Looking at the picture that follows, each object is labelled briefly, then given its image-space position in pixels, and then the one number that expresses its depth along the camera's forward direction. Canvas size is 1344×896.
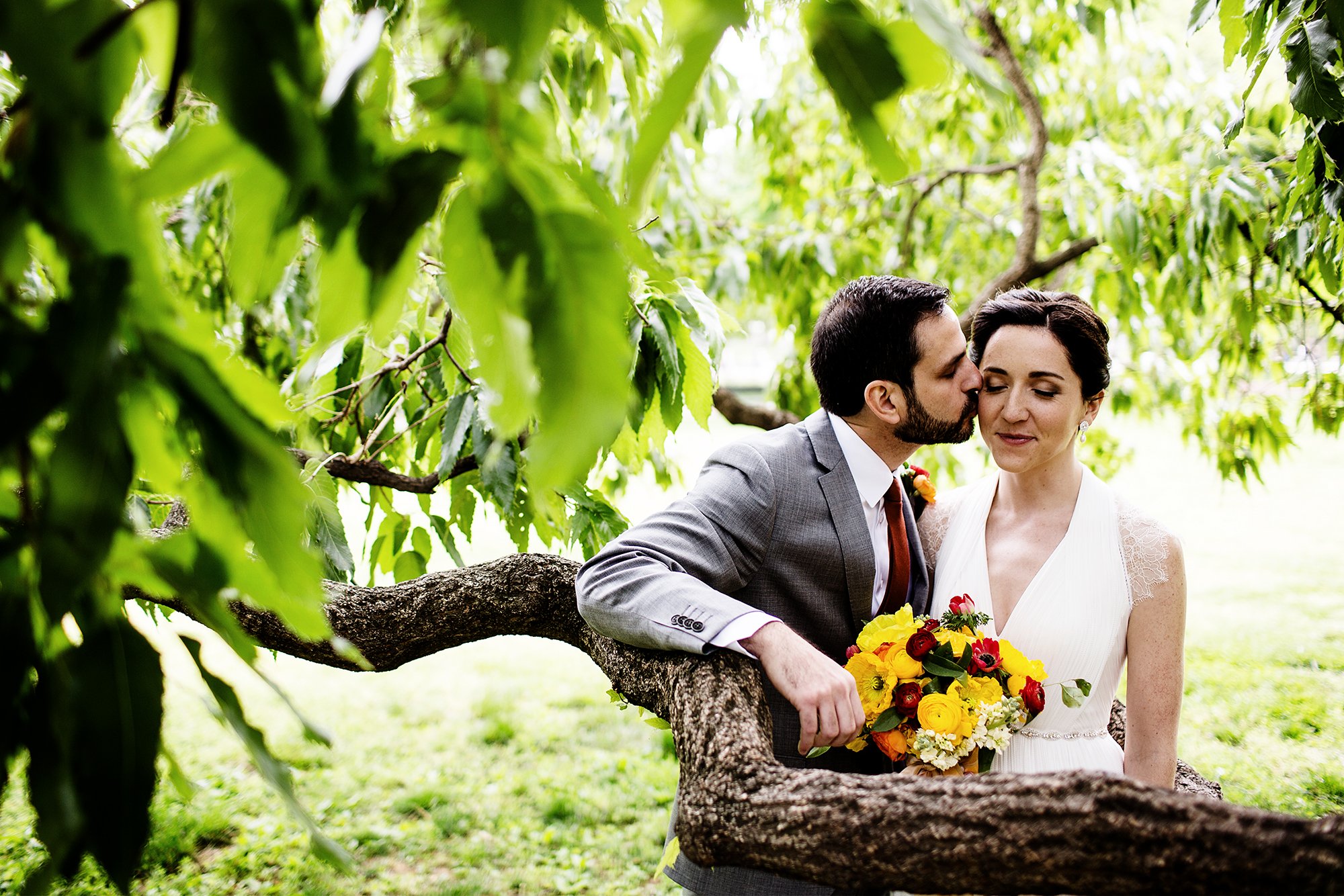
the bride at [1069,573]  1.99
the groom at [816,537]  1.44
